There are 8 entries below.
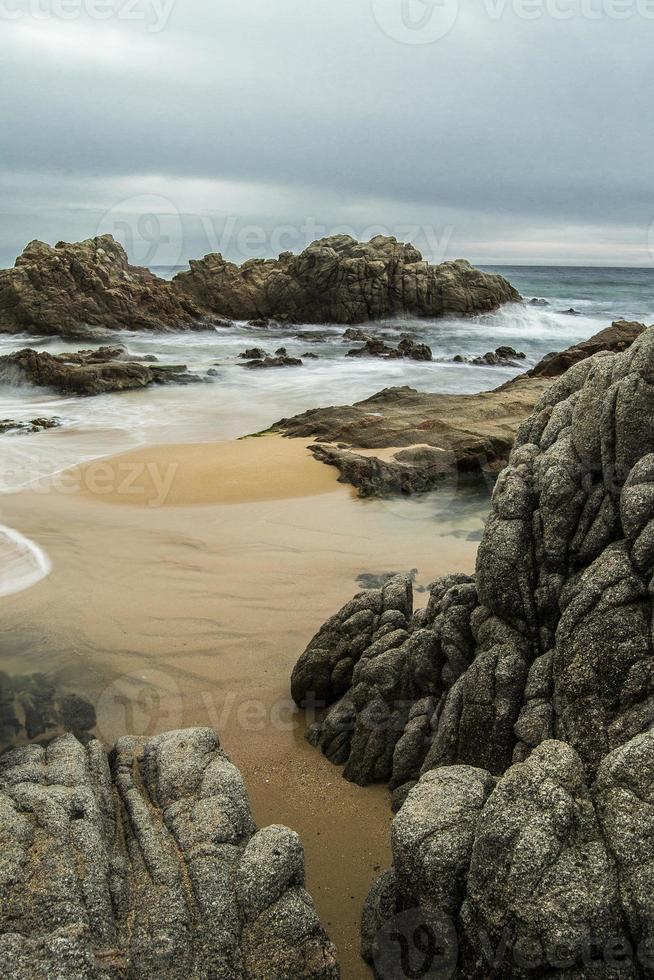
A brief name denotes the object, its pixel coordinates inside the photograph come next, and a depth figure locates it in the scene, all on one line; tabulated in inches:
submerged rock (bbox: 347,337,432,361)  1302.9
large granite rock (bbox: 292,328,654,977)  135.0
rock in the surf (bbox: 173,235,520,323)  1860.2
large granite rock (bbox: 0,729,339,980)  140.2
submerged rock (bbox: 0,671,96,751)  251.0
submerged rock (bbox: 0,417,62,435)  753.6
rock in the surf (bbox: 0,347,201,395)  961.5
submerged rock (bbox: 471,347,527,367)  1273.4
